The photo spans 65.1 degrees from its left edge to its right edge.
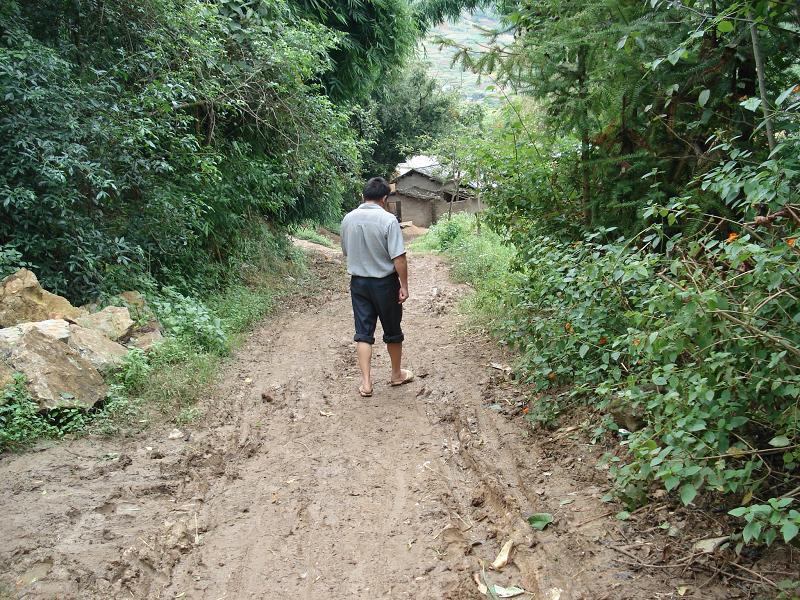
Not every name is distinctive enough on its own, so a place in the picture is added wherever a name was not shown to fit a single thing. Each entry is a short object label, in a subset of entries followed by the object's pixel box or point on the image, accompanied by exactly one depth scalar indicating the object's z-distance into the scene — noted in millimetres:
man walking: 5805
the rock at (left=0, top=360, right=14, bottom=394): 4988
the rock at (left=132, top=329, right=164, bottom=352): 6590
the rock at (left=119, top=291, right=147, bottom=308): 7352
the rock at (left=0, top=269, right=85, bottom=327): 5871
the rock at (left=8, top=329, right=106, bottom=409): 5090
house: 36250
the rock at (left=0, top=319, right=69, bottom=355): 5242
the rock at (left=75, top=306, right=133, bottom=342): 6406
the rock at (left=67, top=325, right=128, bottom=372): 5824
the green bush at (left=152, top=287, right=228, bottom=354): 7431
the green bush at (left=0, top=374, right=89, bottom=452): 4746
